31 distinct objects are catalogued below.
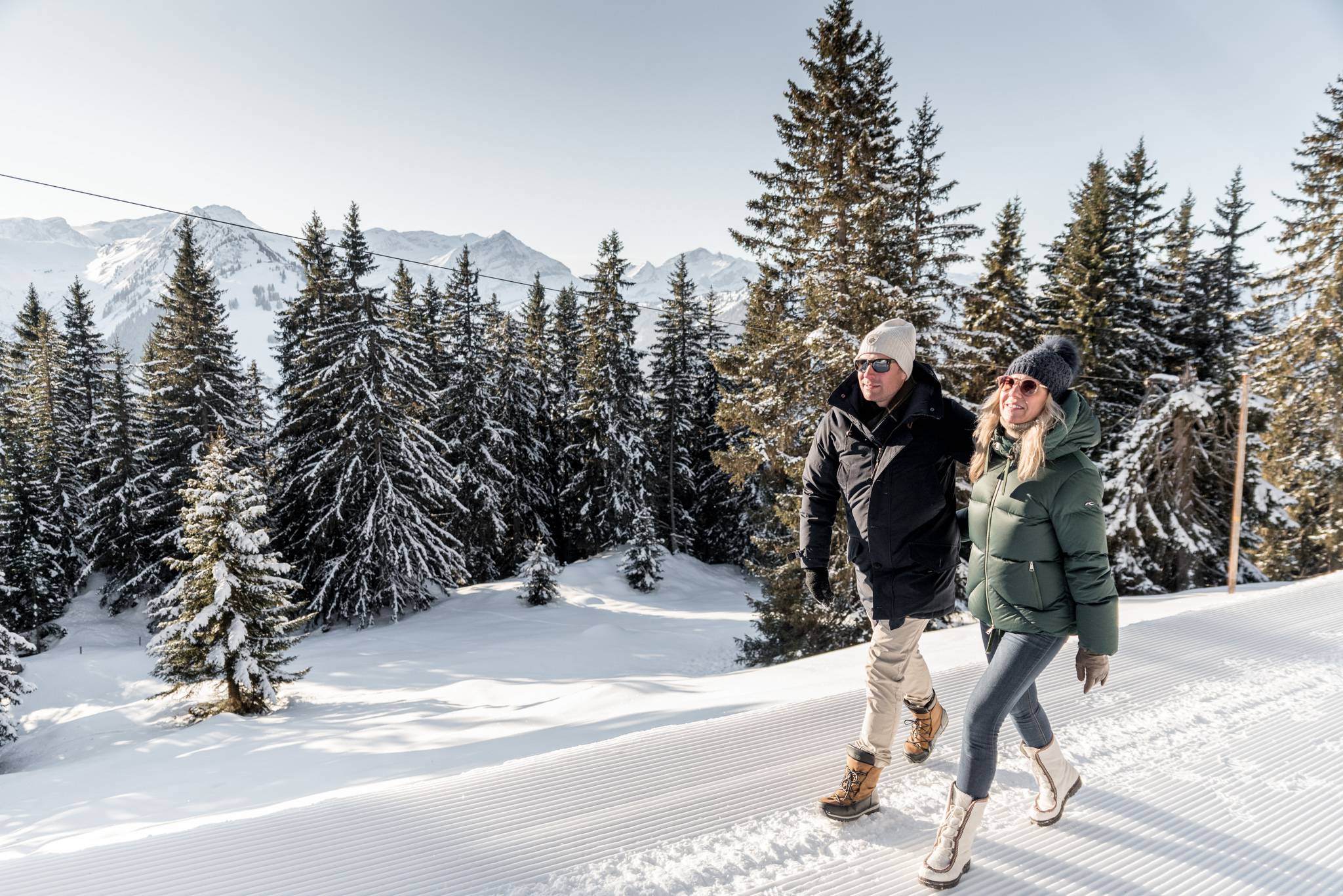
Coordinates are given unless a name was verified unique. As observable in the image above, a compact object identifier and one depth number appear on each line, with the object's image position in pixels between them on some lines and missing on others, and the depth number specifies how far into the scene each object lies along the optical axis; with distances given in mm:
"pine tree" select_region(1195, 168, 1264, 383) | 16281
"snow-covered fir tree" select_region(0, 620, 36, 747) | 10913
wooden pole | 9461
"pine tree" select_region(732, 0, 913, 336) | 10148
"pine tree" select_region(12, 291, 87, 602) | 23828
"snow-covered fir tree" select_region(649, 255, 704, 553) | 27828
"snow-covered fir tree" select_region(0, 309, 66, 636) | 21219
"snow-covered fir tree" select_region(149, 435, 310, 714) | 10703
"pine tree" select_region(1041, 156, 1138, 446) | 15953
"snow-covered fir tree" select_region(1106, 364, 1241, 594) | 14383
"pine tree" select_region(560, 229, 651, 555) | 25078
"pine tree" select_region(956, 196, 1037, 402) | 15445
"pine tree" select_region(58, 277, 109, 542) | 24922
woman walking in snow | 2229
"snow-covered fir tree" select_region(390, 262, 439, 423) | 20250
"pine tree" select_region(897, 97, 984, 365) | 10359
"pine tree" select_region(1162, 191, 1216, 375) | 16750
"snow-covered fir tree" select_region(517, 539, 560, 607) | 19172
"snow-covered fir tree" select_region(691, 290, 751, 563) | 28781
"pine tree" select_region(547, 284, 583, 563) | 28000
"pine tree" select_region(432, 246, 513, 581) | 23312
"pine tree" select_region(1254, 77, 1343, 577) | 13031
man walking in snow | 2631
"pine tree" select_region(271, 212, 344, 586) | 18422
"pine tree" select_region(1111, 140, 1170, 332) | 16656
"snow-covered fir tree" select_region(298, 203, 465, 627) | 17938
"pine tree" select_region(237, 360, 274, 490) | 21453
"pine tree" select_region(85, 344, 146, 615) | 21922
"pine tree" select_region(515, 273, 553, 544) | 27047
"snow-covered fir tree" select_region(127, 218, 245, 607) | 20328
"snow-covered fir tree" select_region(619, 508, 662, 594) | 22594
